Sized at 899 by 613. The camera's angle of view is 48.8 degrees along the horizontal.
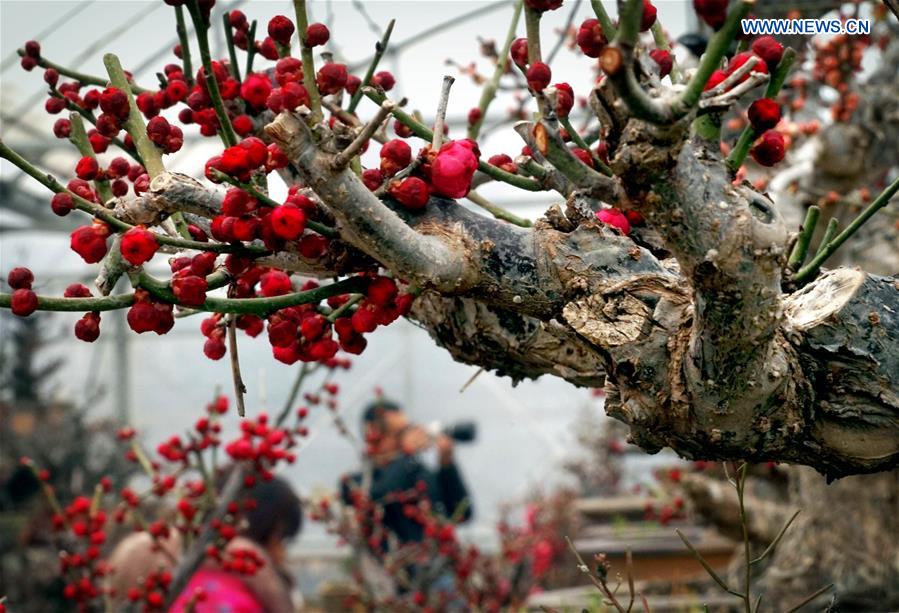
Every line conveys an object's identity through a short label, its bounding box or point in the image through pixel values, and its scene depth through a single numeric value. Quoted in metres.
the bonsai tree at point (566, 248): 0.98
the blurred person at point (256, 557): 3.21
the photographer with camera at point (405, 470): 4.88
